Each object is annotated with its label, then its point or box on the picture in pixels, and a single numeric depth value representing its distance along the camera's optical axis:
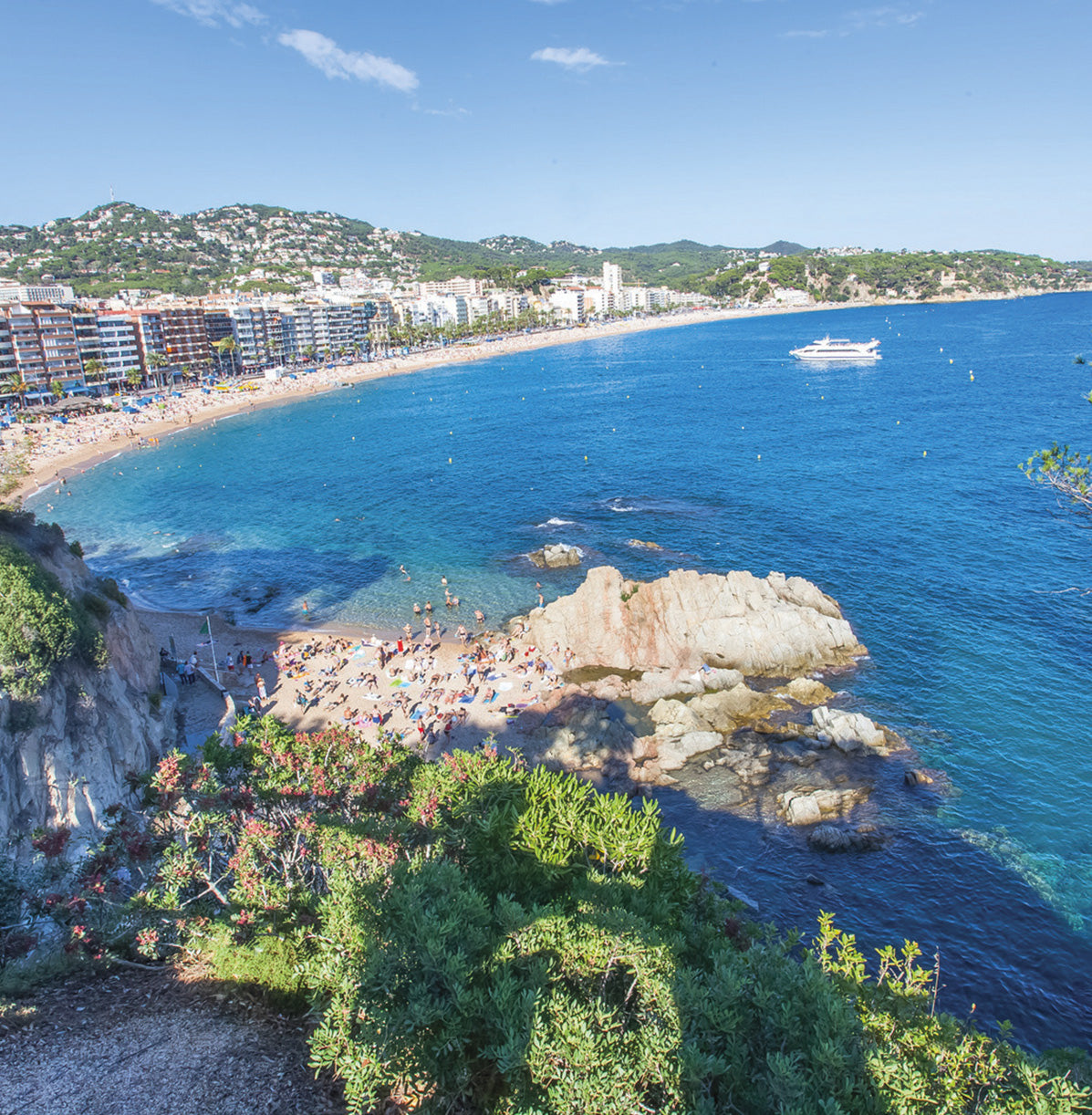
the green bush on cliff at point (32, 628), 18.55
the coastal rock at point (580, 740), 25.75
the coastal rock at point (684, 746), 25.94
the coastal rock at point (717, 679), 30.39
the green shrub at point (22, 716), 17.95
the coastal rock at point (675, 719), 27.36
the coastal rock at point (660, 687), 30.09
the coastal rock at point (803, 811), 22.81
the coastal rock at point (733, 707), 27.92
